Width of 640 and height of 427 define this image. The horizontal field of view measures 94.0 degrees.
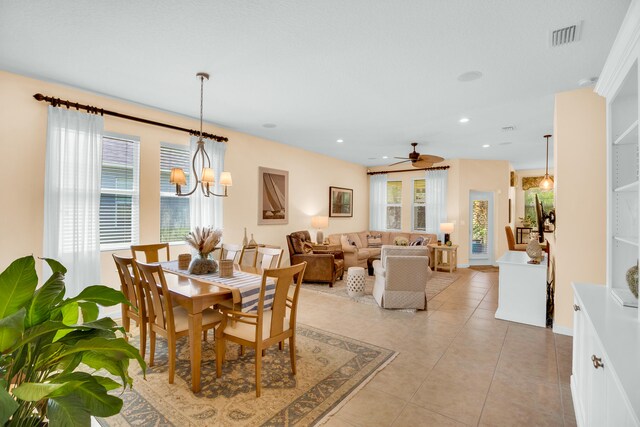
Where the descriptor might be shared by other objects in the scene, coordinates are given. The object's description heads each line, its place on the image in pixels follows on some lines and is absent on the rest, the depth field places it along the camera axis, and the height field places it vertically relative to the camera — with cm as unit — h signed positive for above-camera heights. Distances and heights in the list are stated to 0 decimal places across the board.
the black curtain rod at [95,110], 328 +126
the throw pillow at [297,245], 599 -59
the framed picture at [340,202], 778 +40
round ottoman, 498 -109
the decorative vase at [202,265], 299 -51
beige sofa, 695 -69
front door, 794 -23
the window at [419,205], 829 +35
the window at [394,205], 871 +36
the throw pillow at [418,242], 686 -57
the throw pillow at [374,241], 815 -66
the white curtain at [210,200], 461 +24
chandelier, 315 +44
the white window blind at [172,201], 438 +21
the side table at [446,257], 698 -95
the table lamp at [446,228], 722 -25
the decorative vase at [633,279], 172 -35
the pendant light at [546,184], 658 +77
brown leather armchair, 565 -86
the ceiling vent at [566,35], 227 +145
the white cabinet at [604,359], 109 -58
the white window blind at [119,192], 382 +28
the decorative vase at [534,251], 386 -42
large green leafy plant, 68 -36
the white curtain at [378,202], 887 +45
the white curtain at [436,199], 778 +48
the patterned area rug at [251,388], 204 -137
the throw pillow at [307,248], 612 -66
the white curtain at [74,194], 331 +22
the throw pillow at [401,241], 696 -57
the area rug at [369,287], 489 -131
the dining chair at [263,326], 226 -92
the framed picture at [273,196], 579 +40
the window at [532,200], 965 +61
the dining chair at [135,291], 259 -70
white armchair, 414 -85
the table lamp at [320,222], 679 -13
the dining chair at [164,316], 234 -89
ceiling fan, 531 +107
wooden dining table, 228 -69
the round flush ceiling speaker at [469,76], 302 +147
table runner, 252 -60
